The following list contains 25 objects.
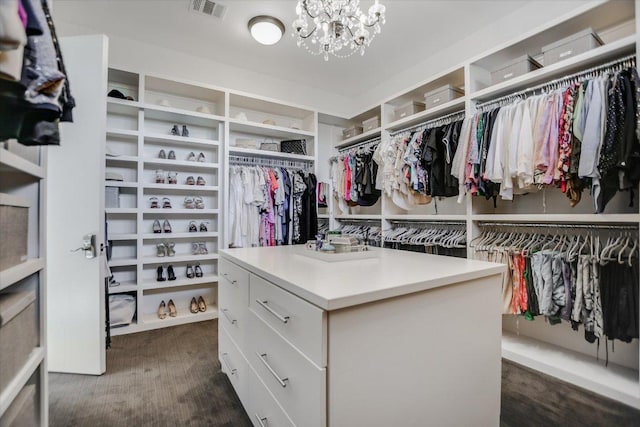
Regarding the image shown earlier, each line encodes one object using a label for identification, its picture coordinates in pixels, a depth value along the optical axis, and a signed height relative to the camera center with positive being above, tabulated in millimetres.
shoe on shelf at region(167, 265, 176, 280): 3025 -634
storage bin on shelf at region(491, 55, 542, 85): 2137 +1084
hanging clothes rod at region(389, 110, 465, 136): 2727 +907
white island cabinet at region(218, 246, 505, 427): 875 -445
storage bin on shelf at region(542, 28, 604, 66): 1847 +1092
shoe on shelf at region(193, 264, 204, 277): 3174 -635
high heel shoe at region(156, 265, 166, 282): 3002 -656
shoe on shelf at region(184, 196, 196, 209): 3174 +93
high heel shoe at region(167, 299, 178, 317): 2986 -993
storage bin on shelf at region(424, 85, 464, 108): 2670 +1095
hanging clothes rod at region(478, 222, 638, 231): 1864 -80
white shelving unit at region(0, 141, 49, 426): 1035 -143
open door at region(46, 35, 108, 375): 1880 -58
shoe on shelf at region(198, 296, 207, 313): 3121 -992
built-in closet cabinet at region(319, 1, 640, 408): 1792 +78
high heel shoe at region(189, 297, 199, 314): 3090 -997
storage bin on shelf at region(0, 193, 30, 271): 909 -64
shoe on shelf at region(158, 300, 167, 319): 2936 -1001
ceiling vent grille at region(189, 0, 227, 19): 2473 +1749
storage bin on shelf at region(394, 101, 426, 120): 3035 +1091
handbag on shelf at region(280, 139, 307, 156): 3752 +840
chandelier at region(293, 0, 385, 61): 1926 +1312
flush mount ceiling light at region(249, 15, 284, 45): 2666 +1668
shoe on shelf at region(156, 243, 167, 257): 3017 -393
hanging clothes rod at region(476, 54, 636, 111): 1763 +919
